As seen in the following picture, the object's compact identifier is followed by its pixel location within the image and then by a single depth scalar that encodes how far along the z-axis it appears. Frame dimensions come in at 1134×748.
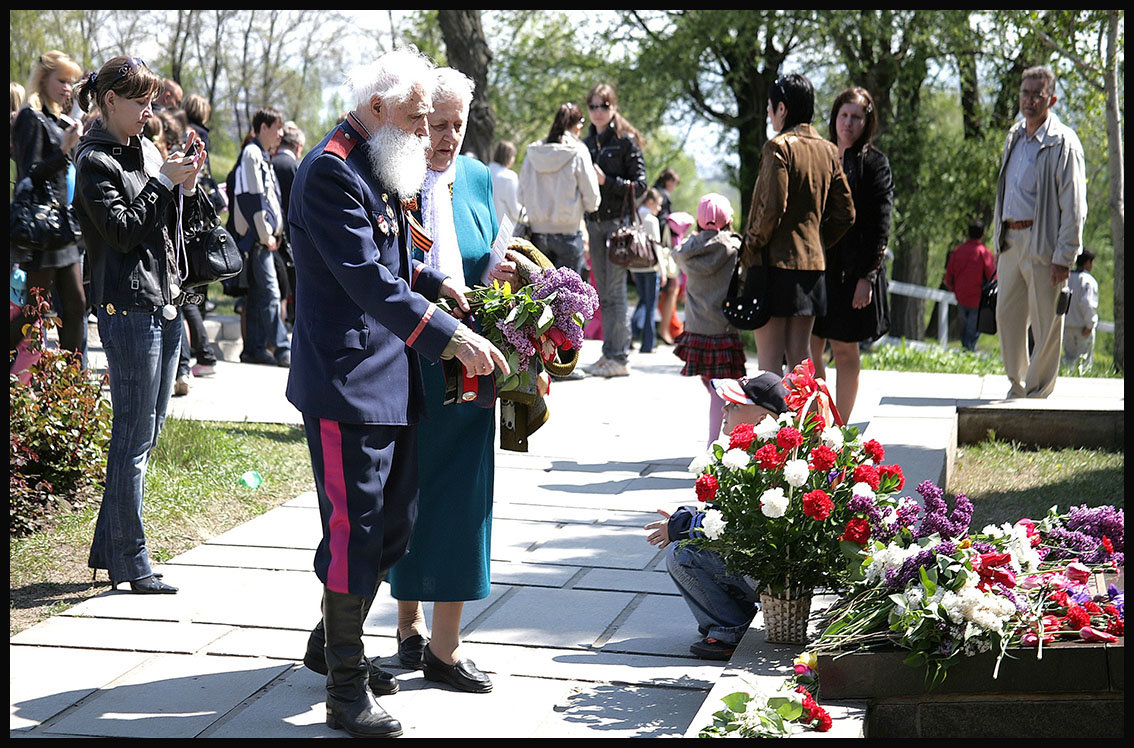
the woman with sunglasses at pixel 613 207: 9.92
